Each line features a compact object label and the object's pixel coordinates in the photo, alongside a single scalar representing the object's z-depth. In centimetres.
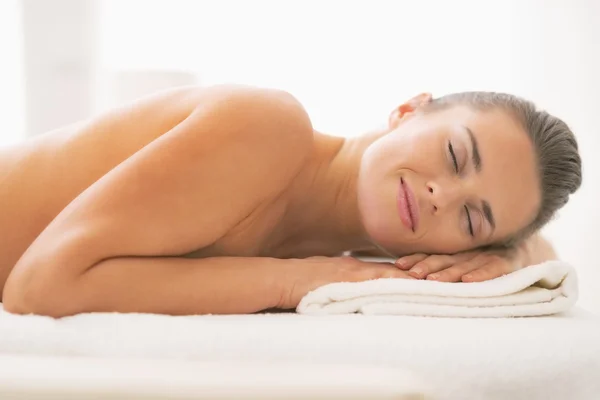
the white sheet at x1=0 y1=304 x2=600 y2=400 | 112
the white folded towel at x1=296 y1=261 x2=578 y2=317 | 124
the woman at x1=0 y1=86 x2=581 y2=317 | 121
